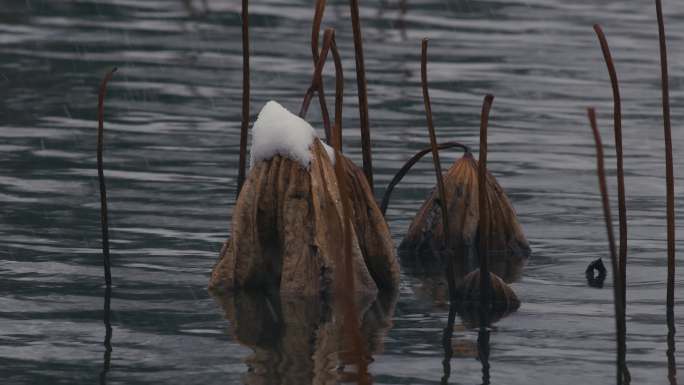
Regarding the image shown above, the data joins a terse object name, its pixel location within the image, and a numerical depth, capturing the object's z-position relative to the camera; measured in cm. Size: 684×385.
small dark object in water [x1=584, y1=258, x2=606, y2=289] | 1568
